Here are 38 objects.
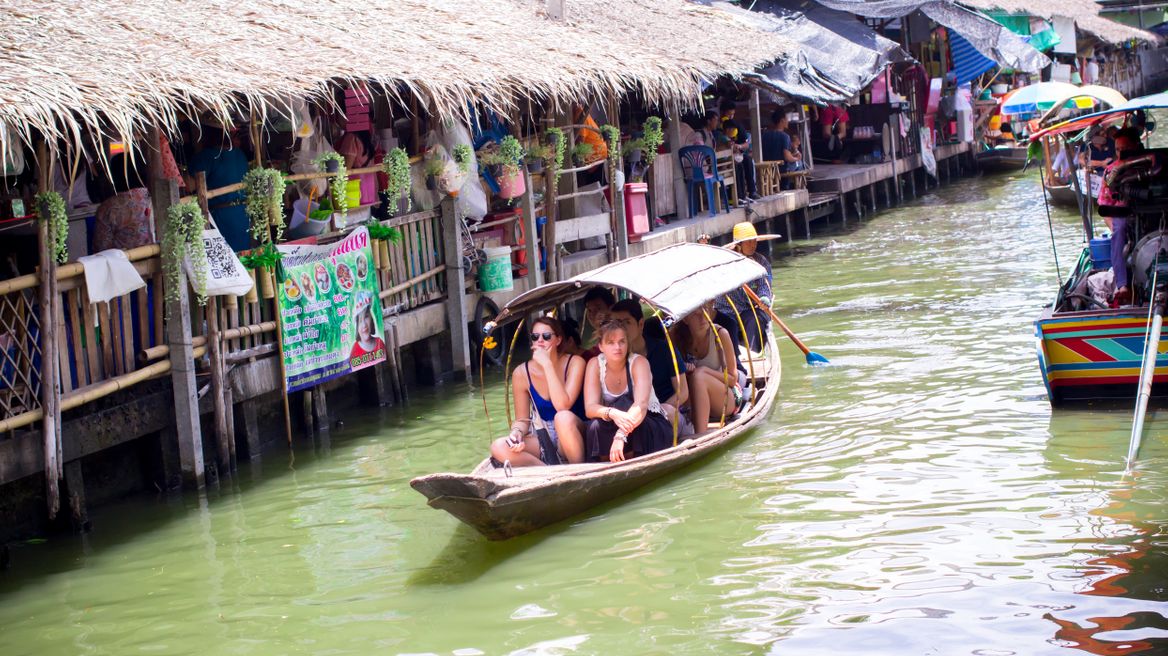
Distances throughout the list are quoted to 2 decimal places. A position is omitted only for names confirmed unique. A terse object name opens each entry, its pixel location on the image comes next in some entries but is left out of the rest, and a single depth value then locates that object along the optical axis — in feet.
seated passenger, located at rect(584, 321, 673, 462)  27.25
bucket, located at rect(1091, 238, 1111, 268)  35.58
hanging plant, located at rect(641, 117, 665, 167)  53.88
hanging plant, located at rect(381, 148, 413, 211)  37.47
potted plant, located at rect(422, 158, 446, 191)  40.06
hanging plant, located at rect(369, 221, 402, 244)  37.47
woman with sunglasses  27.12
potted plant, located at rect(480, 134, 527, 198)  42.52
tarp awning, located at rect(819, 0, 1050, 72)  83.56
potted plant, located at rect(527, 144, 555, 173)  45.32
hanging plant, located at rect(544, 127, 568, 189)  45.78
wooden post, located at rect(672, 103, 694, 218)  61.36
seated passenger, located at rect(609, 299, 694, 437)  29.71
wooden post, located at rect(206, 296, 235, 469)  31.01
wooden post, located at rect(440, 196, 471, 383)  41.01
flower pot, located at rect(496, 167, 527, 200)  43.49
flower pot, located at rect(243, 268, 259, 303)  32.45
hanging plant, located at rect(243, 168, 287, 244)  31.73
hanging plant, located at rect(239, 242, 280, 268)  32.37
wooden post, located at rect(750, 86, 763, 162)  68.16
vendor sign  33.94
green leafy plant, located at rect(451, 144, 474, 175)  40.32
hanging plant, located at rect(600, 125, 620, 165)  50.60
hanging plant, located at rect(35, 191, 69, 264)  26.68
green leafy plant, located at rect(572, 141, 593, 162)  48.96
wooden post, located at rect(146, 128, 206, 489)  29.89
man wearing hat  35.70
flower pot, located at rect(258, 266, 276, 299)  32.96
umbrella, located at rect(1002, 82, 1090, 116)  55.16
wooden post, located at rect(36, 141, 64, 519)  26.43
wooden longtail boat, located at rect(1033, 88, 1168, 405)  31.09
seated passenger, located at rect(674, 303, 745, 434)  31.09
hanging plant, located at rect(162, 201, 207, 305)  29.71
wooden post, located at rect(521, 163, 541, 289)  44.86
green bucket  42.60
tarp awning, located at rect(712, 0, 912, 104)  64.34
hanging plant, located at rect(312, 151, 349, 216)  34.91
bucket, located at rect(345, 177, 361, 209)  37.42
